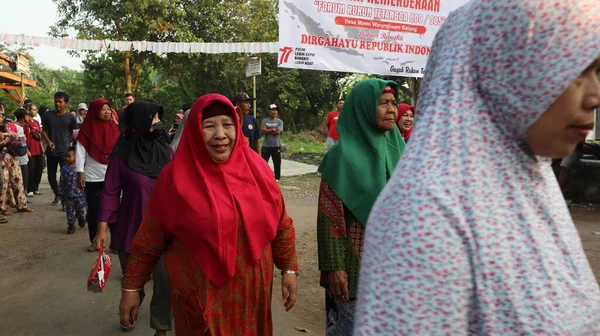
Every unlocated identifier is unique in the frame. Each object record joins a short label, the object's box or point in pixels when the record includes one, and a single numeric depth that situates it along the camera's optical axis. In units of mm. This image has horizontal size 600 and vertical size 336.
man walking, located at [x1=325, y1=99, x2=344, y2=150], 11336
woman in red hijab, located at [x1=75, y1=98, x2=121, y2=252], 5816
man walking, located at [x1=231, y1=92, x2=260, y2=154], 9586
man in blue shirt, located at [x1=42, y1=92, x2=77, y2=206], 9156
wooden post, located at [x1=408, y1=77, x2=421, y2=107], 9494
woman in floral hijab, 939
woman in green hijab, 2820
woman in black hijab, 3688
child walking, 7195
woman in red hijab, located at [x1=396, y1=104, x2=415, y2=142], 4465
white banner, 6953
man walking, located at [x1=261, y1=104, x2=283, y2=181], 11461
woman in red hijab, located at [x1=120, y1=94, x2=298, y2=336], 2406
